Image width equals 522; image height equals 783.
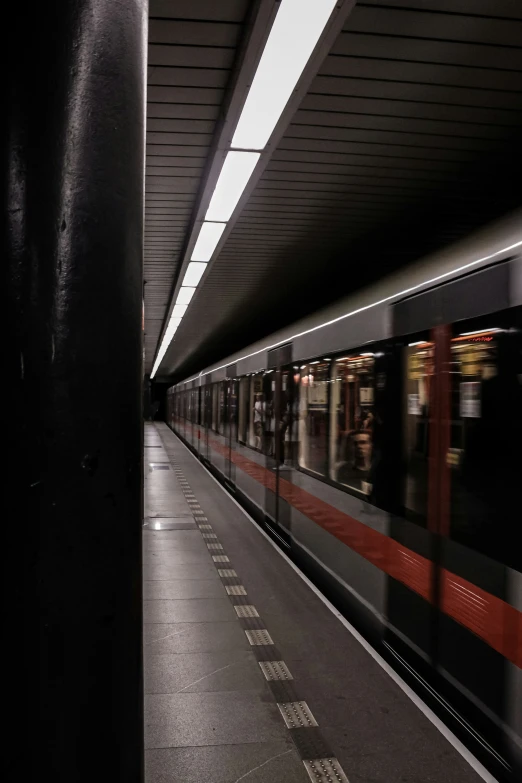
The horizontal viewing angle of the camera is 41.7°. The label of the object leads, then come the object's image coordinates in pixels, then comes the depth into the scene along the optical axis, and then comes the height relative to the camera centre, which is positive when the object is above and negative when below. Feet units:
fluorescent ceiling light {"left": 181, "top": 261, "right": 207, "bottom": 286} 29.25 +5.54
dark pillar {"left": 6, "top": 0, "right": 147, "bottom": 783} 3.35 -0.08
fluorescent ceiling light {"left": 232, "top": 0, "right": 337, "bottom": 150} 9.70 +5.53
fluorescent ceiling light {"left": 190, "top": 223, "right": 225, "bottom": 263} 22.75 +5.58
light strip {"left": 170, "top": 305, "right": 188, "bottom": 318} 42.25 +5.48
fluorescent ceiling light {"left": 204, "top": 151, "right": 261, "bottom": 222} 16.29 +5.64
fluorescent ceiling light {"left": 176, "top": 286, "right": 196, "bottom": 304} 35.58 +5.50
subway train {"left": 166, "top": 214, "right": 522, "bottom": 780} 9.37 -1.42
